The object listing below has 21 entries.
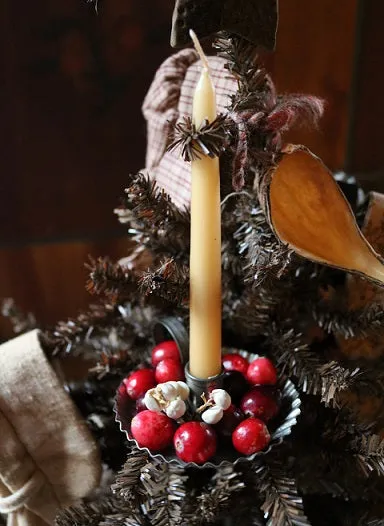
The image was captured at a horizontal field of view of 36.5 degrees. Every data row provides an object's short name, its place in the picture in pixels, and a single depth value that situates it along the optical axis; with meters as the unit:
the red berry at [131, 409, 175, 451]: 0.38
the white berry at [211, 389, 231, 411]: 0.39
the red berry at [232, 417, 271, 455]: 0.38
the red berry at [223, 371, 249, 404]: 0.42
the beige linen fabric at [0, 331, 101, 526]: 0.44
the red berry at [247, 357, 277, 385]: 0.43
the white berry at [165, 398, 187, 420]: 0.39
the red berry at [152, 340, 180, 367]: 0.45
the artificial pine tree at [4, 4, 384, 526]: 0.38
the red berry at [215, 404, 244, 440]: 0.39
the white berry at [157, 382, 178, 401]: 0.39
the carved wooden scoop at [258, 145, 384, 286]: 0.41
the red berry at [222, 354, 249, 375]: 0.45
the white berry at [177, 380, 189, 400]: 0.41
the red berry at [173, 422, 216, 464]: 0.38
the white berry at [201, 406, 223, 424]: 0.39
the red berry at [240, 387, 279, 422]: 0.41
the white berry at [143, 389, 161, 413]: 0.39
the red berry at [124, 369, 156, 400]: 0.43
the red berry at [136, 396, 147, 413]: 0.41
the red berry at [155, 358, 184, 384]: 0.43
